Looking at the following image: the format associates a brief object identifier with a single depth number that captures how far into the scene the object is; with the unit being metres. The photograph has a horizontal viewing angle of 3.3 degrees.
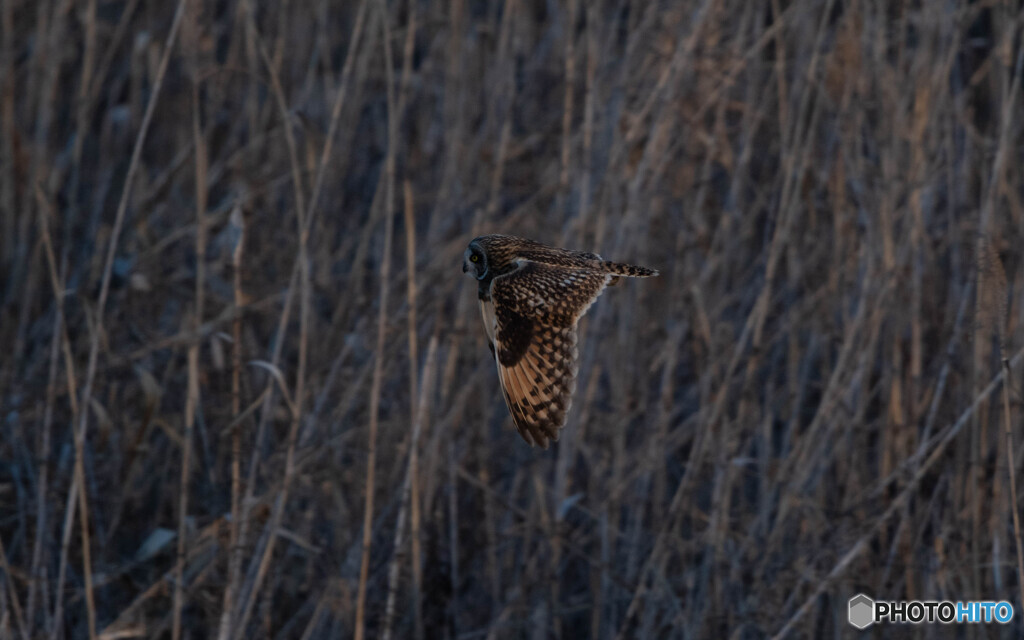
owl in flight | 33.34
